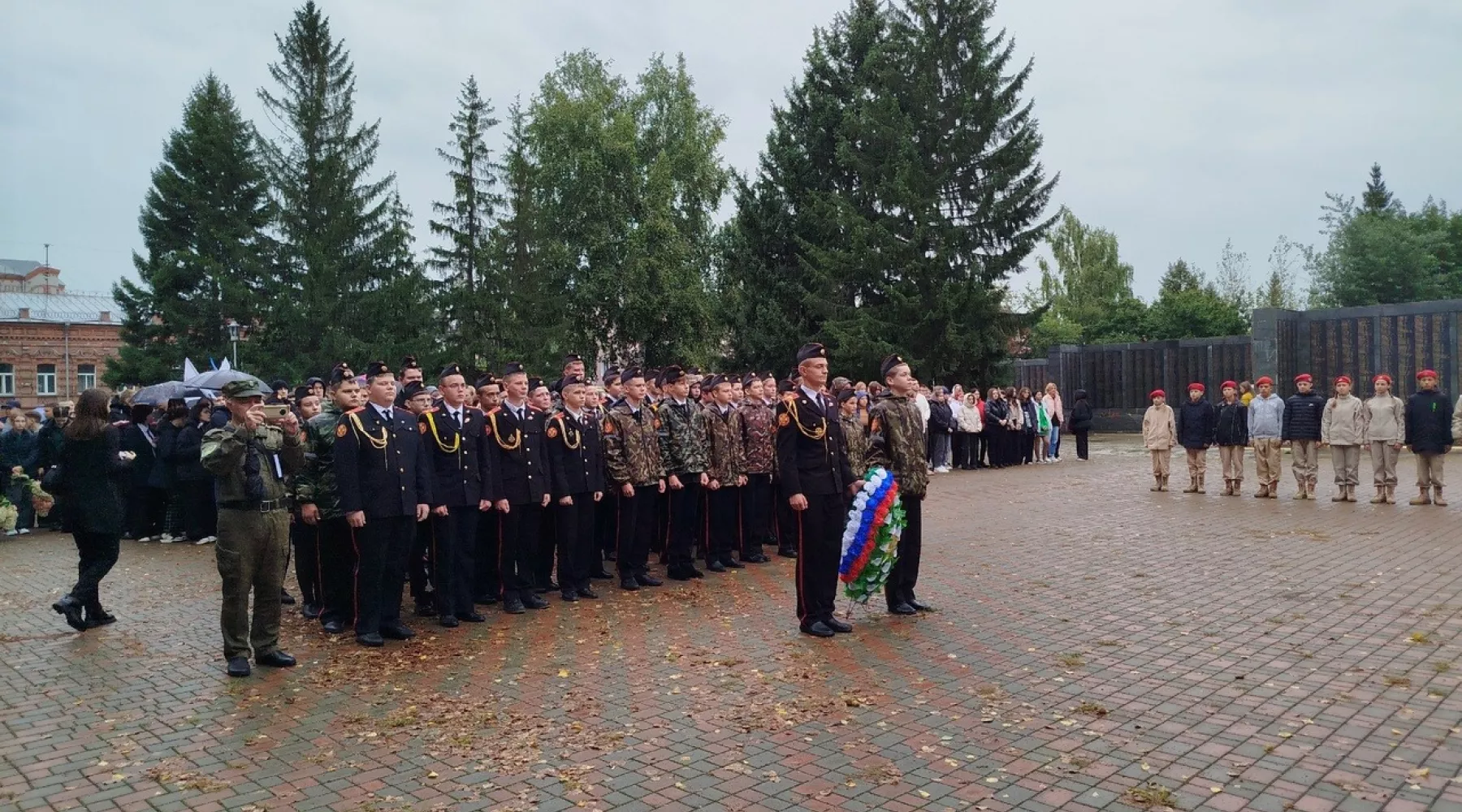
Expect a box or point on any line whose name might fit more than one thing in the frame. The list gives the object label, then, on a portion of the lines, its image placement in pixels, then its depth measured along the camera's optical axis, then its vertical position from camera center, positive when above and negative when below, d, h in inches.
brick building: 2421.3 +151.3
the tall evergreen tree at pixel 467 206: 1517.0 +294.4
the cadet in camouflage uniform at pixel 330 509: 321.1 -32.0
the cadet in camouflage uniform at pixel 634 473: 394.3 -27.2
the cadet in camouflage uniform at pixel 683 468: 412.2 -26.5
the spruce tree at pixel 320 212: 1386.6 +268.4
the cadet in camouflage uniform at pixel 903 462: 331.9 -19.8
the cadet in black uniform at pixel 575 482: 369.1 -28.7
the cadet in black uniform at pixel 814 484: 308.8 -25.2
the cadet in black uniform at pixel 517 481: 354.3 -26.6
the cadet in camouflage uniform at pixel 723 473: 431.8 -29.7
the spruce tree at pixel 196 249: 1482.5 +235.2
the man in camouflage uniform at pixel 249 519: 275.4 -30.6
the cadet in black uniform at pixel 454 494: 334.0 -29.0
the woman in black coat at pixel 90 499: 331.9 -29.3
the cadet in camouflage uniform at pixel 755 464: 448.1 -27.2
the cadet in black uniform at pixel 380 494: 302.7 -26.4
